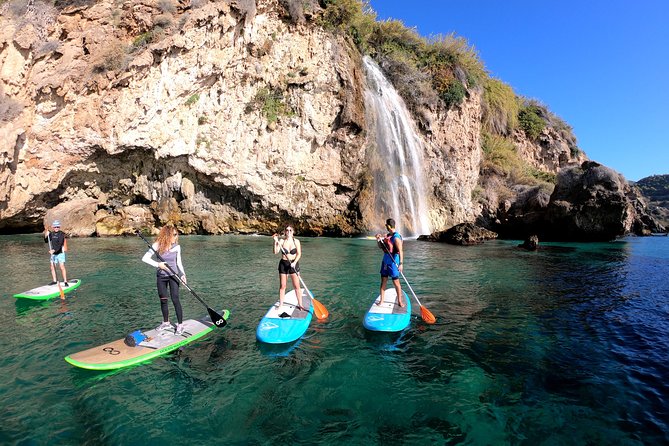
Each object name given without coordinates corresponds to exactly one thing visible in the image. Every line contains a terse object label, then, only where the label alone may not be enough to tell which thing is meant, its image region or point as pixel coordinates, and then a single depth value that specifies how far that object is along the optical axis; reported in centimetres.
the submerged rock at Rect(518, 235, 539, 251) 2011
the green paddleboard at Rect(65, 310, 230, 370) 500
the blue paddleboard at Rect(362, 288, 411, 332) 671
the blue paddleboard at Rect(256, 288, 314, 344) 613
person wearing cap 937
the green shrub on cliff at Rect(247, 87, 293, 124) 2434
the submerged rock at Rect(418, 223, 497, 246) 2239
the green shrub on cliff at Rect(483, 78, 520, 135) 3828
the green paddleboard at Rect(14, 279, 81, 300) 837
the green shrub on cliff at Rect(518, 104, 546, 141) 4159
